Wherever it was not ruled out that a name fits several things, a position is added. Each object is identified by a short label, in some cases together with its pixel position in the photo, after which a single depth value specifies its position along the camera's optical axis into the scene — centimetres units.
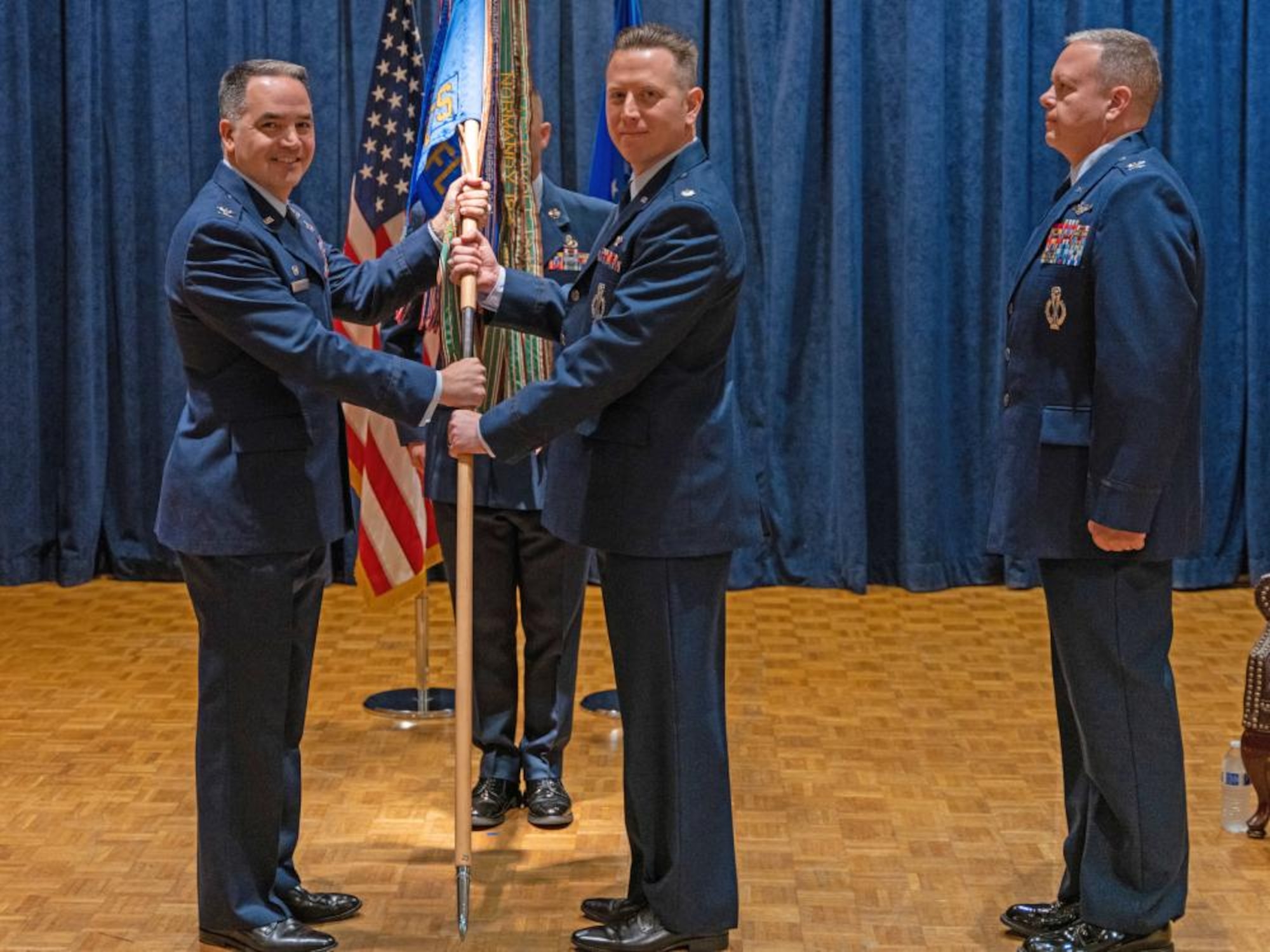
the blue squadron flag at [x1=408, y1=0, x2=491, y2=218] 363
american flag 512
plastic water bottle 396
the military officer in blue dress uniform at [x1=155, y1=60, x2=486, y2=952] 315
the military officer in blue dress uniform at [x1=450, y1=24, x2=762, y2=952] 310
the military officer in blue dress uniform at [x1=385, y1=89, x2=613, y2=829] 412
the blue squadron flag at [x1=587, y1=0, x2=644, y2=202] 525
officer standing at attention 300
